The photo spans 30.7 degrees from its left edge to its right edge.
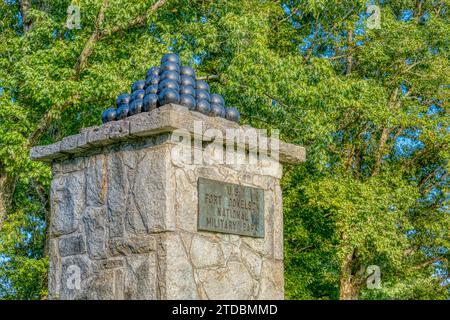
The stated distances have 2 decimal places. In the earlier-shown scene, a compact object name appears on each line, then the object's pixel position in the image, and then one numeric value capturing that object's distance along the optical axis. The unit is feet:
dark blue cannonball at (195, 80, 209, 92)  22.09
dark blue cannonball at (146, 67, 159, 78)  22.07
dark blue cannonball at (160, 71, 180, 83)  21.35
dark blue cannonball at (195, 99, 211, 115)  21.21
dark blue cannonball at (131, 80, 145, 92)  22.18
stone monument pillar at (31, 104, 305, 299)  19.66
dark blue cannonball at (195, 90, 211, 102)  21.61
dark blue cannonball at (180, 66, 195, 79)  22.02
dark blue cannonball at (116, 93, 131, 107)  22.03
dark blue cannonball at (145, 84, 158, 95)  21.26
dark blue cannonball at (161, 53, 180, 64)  22.09
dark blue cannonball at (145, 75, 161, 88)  21.70
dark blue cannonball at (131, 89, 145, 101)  21.54
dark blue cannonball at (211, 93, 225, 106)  22.11
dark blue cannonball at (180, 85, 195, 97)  21.25
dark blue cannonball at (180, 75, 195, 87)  21.61
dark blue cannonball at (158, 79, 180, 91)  20.95
